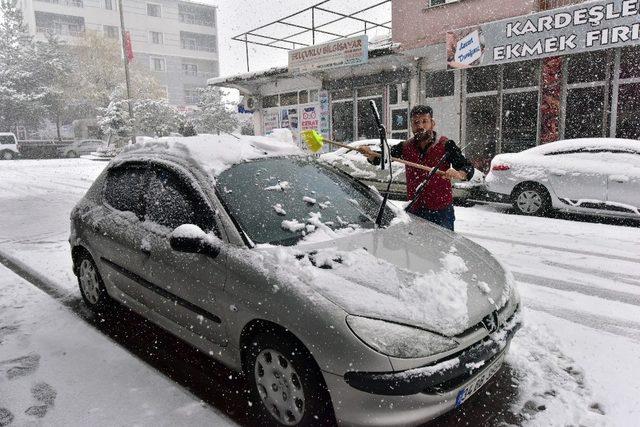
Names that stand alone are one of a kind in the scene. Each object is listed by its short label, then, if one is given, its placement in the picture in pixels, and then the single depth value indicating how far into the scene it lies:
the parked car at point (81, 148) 31.94
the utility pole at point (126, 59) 21.81
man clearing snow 3.87
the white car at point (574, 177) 7.62
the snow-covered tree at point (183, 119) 32.84
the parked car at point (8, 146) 29.88
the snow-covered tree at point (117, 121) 29.23
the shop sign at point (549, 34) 9.50
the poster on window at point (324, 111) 17.84
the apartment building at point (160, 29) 47.97
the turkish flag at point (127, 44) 21.81
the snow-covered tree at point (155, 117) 32.09
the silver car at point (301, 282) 2.14
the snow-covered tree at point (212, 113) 36.06
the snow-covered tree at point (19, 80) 35.91
